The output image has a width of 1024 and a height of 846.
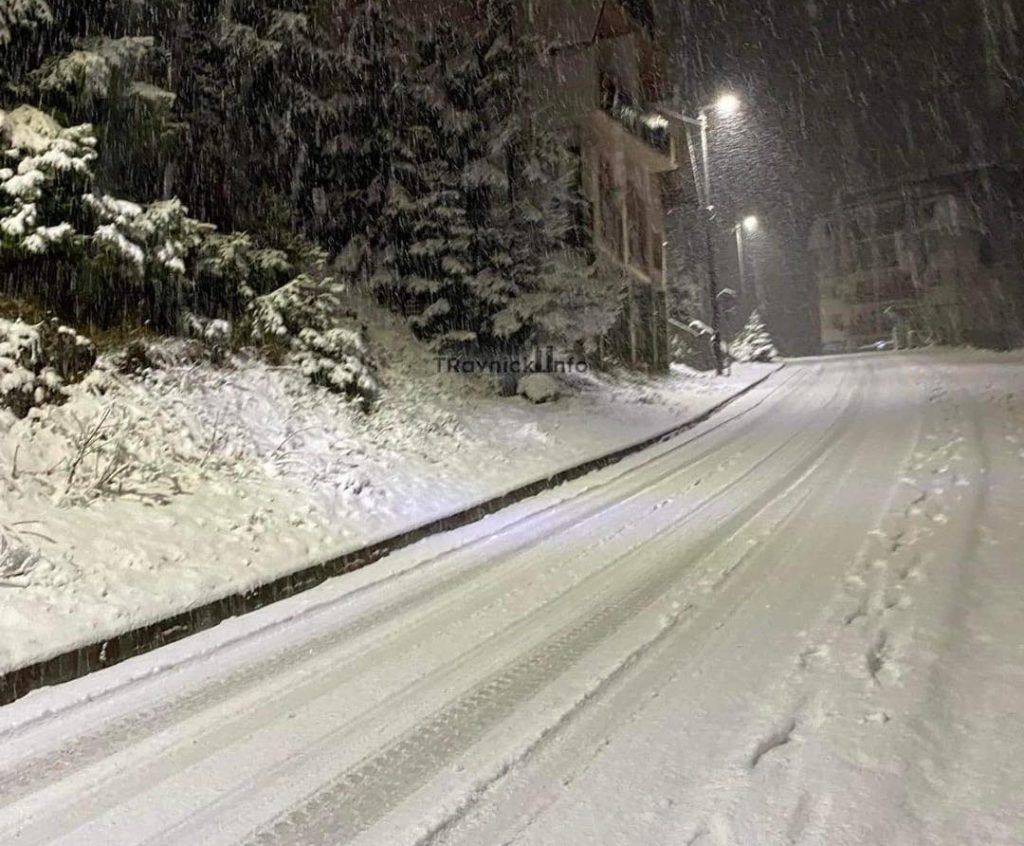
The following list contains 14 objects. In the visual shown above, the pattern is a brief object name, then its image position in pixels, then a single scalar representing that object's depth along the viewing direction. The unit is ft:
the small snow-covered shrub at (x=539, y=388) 53.72
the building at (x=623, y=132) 76.89
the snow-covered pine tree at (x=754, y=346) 136.56
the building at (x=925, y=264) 169.89
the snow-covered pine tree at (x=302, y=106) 45.19
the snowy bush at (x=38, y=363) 24.26
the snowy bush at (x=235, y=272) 35.45
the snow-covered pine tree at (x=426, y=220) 51.98
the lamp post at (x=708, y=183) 91.50
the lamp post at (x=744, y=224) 136.38
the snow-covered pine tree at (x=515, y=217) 52.54
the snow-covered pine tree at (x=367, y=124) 53.31
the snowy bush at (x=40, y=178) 25.76
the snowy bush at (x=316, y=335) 37.24
